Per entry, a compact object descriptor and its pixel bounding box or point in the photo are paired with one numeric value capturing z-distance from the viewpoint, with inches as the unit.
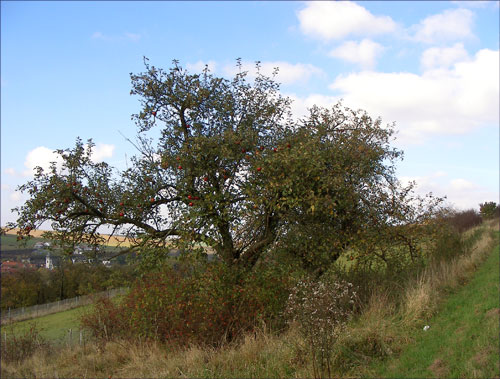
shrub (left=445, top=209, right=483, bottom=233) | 1306.6
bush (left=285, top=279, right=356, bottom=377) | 223.8
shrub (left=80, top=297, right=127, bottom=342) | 434.5
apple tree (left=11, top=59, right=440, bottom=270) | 343.3
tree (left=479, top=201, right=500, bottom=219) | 1600.1
